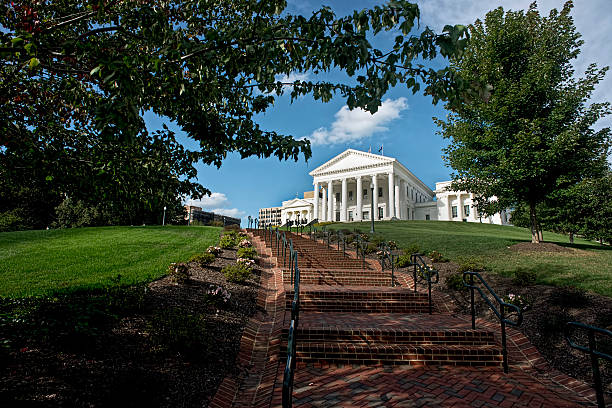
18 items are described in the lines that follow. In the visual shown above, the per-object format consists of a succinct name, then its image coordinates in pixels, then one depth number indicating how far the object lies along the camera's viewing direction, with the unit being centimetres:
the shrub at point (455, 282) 848
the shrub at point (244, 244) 1368
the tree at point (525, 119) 1328
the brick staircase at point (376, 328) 500
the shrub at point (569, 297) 625
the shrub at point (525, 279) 782
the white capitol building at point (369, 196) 5988
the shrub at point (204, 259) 979
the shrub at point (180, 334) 446
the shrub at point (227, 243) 1382
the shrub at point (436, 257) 1193
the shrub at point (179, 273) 750
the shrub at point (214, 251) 1181
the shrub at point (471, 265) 970
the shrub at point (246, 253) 1162
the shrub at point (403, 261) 1141
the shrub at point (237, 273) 862
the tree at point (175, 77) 332
